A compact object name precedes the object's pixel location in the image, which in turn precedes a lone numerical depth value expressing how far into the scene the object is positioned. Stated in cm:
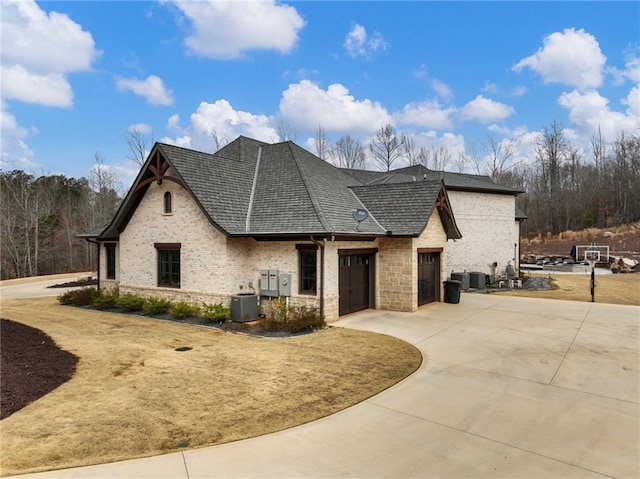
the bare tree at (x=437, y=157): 4975
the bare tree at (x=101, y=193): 4462
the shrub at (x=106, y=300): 1702
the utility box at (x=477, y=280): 2245
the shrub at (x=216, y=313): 1363
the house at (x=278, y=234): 1392
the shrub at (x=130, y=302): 1617
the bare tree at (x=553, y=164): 5503
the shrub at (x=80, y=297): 1841
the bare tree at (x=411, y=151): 5000
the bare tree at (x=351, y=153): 4881
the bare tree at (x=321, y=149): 4556
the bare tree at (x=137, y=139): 3972
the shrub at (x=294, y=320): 1238
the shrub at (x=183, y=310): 1449
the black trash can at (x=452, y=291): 1744
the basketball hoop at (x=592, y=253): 3466
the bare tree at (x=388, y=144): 4931
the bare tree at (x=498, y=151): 4828
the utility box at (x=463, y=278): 2184
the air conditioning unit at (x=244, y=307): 1357
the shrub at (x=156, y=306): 1530
